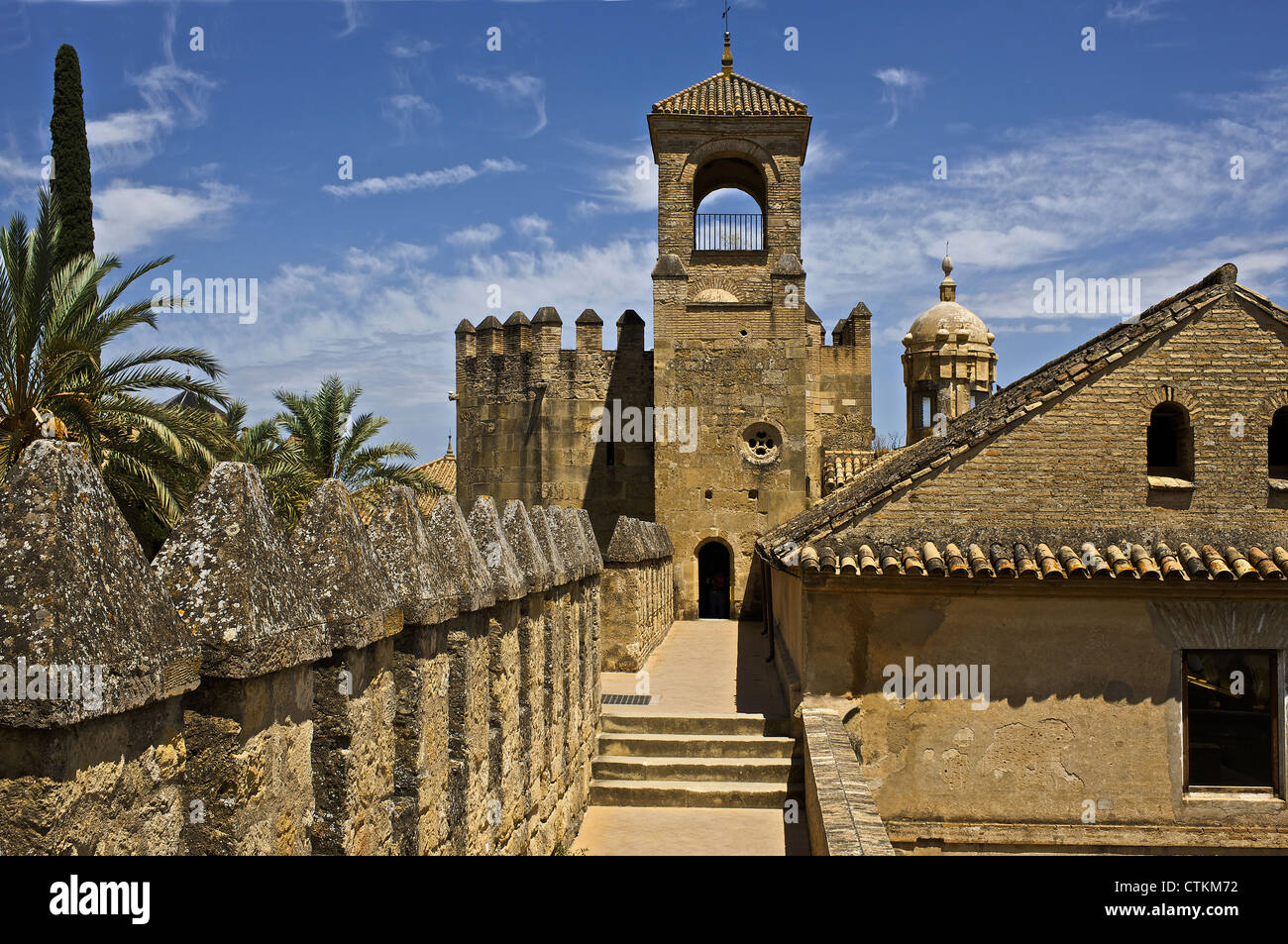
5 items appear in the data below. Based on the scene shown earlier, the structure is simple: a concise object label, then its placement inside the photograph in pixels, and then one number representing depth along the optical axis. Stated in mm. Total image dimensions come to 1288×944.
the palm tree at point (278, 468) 17125
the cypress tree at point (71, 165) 19188
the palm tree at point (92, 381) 12742
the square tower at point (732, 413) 26312
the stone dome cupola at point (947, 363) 23297
